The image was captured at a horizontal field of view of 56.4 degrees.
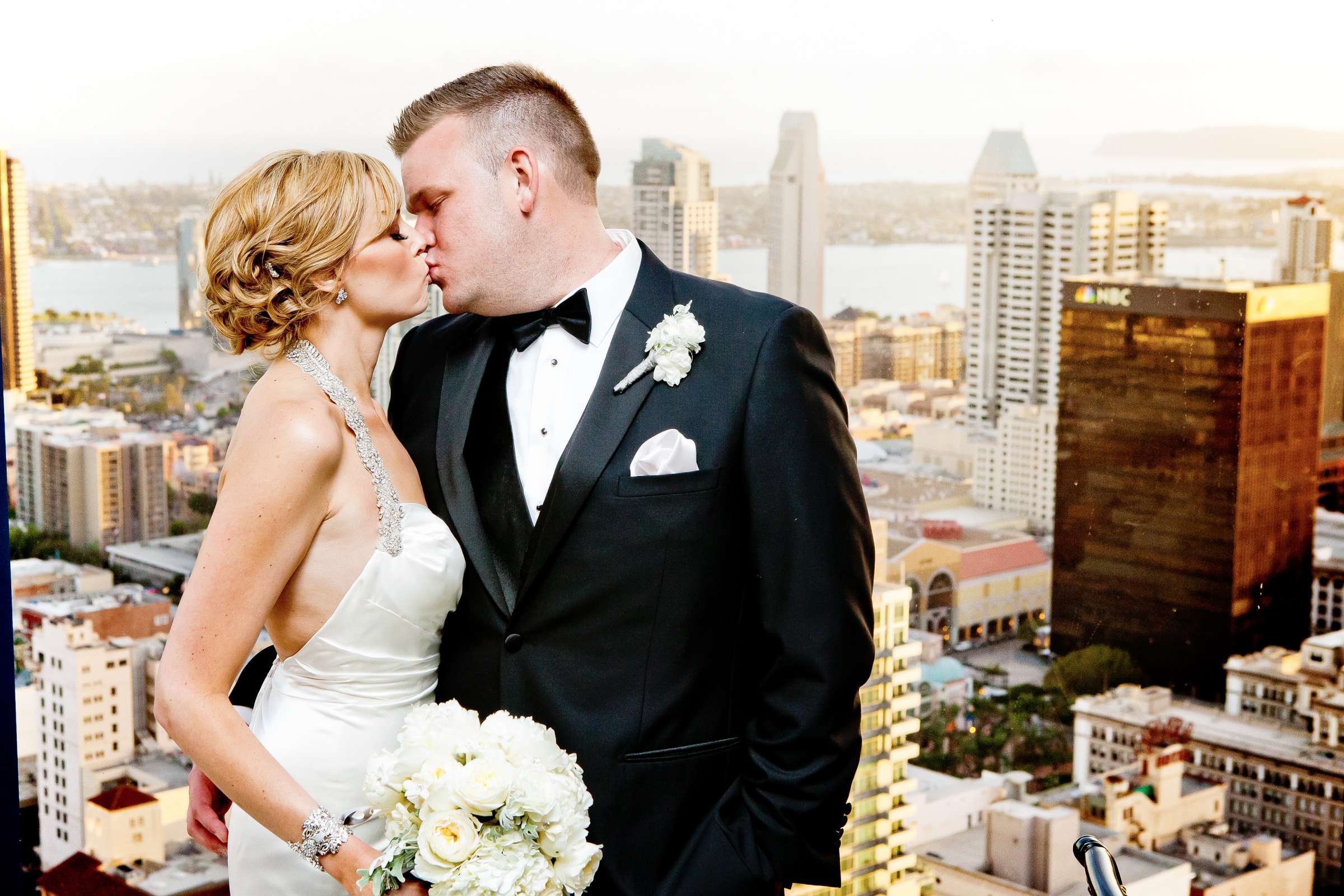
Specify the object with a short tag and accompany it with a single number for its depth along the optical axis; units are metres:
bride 1.53
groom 1.63
